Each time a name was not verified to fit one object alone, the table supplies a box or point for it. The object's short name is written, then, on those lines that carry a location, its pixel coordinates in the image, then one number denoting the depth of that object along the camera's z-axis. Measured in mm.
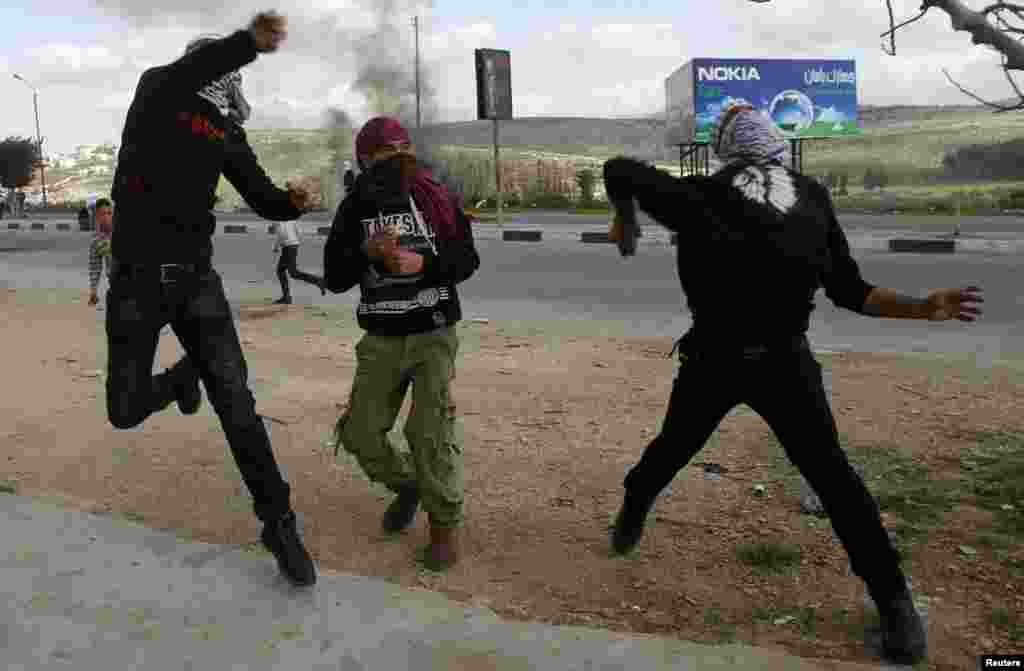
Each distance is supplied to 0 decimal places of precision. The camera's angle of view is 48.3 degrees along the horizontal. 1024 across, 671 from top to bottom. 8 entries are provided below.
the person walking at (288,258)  12094
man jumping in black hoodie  3354
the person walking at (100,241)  10945
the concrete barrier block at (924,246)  17234
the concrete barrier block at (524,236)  21438
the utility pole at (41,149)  50466
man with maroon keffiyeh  3662
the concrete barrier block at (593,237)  20281
